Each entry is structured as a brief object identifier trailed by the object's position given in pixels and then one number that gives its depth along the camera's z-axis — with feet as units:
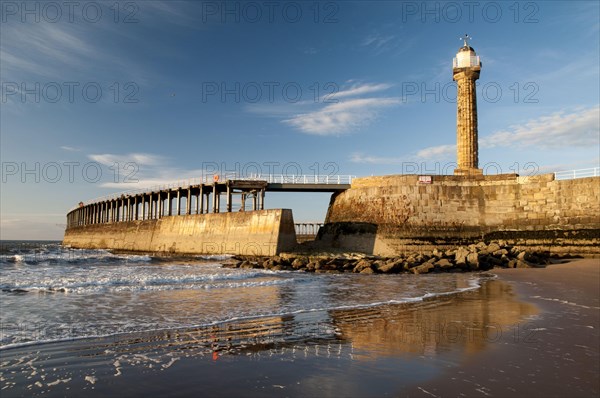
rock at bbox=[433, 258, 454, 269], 57.41
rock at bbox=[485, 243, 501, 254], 67.77
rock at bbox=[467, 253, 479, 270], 57.67
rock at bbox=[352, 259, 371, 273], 58.90
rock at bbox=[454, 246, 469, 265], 58.64
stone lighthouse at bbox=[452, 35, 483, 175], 97.04
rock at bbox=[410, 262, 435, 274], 55.37
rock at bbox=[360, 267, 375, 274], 56.71
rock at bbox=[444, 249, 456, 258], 67.51
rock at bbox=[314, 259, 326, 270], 63.06
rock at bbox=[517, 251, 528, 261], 59.34
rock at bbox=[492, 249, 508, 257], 64.03
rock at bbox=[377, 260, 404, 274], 57.00
